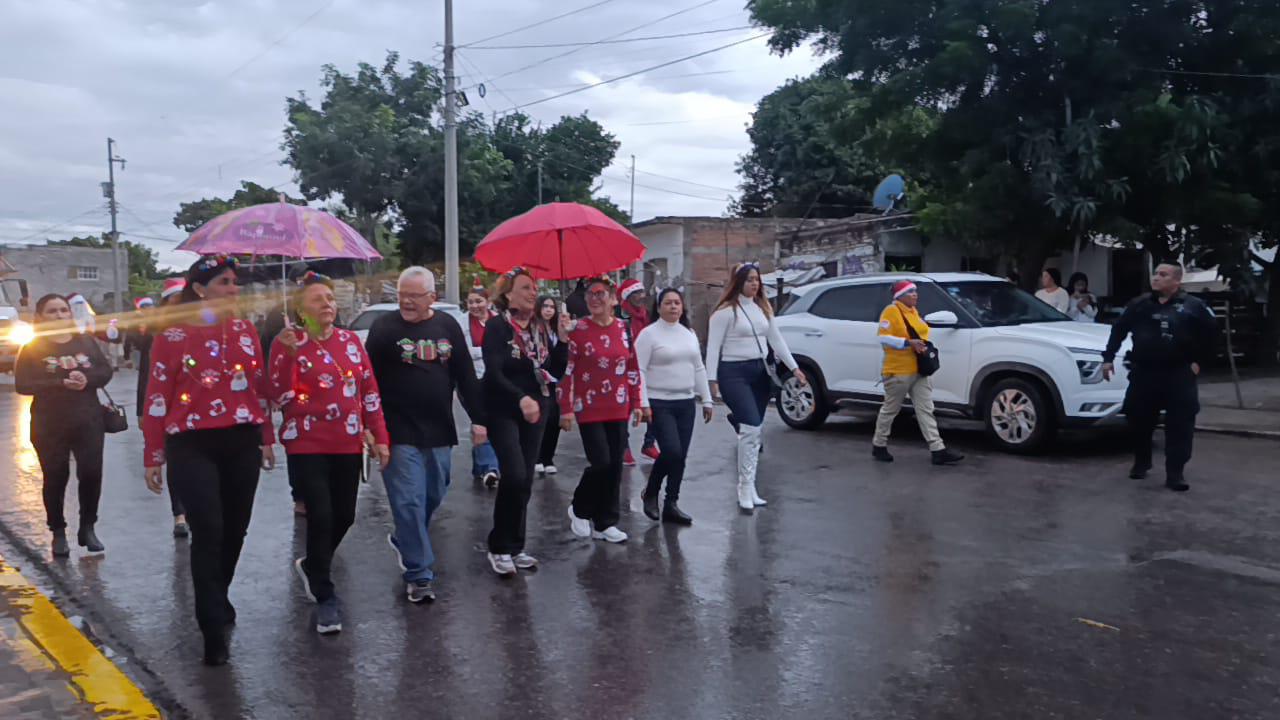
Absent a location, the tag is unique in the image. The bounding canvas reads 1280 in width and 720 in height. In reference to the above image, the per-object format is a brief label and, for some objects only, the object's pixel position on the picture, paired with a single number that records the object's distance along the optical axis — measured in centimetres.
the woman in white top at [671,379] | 689
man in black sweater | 521
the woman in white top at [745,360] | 745
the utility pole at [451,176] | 2206
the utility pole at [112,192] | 4422
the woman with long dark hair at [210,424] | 448
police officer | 798
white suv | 938
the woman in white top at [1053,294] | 1304
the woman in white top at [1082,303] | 1367
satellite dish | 2234
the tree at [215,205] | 3173
